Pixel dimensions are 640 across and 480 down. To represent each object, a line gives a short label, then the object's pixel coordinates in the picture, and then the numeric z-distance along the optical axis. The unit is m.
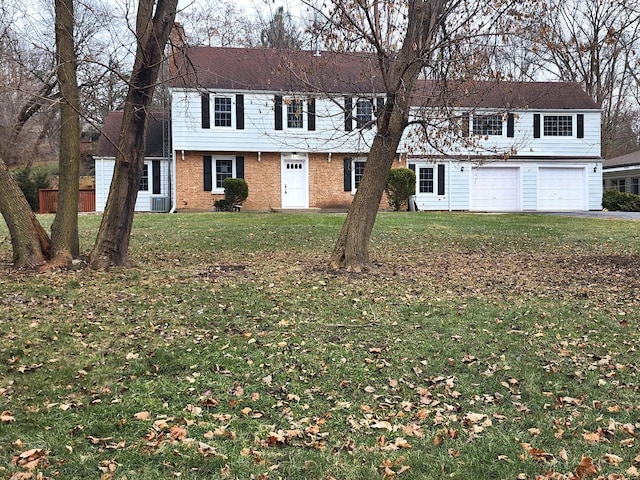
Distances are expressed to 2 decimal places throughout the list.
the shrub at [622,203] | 30.33
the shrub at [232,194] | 24.17
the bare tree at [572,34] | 8.33
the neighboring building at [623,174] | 35.00
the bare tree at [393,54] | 8.82
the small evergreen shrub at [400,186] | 24.31
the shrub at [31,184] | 28.28
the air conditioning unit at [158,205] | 26.28
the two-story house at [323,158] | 24.48
